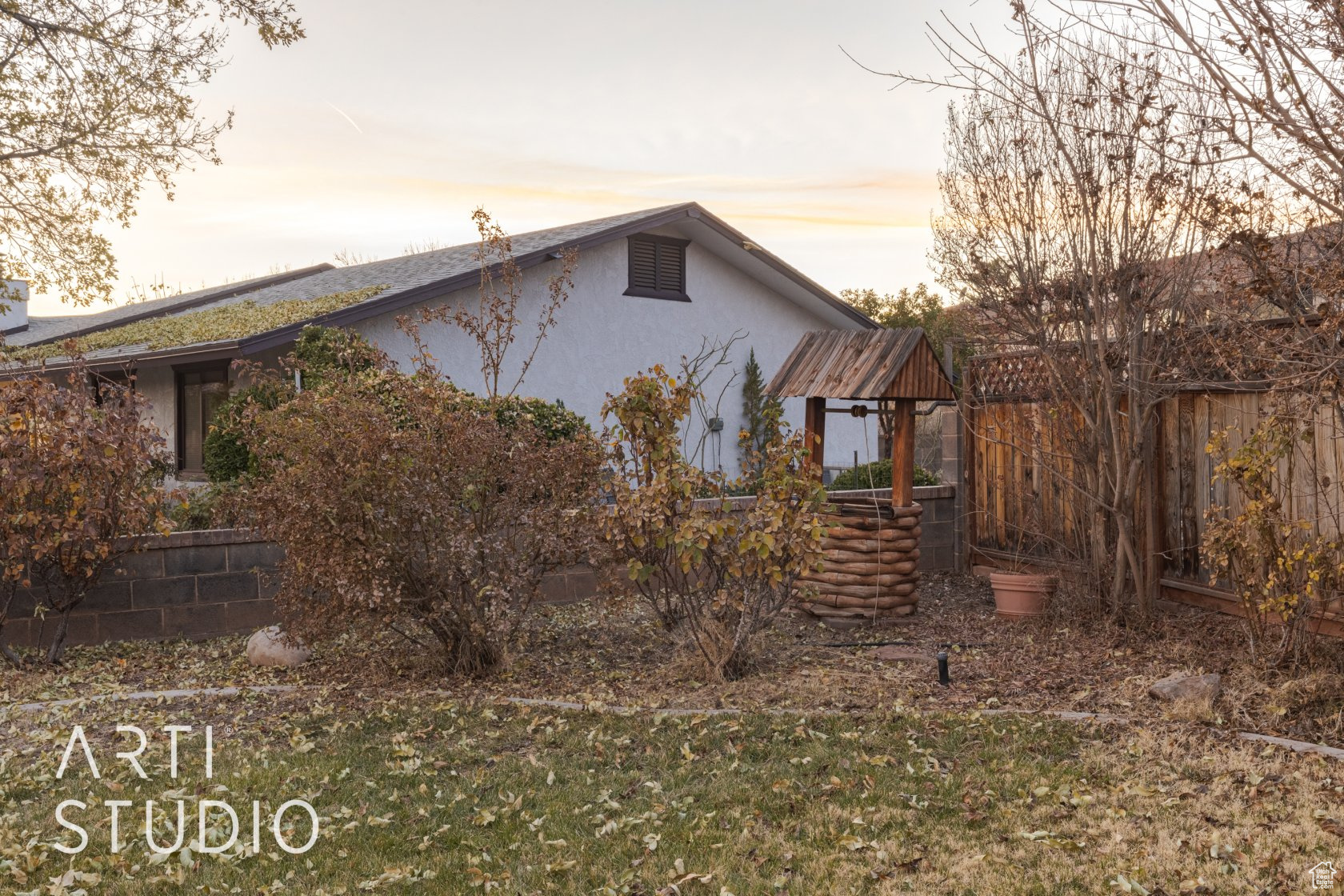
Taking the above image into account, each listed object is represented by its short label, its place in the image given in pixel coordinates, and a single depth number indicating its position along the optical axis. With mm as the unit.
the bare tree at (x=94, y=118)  12328
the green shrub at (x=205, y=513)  9109
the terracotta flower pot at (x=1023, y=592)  8742
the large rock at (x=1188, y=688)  5934
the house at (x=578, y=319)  14414
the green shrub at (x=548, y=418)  11852
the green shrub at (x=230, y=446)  12930
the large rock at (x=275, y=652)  7617
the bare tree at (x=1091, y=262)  7488
